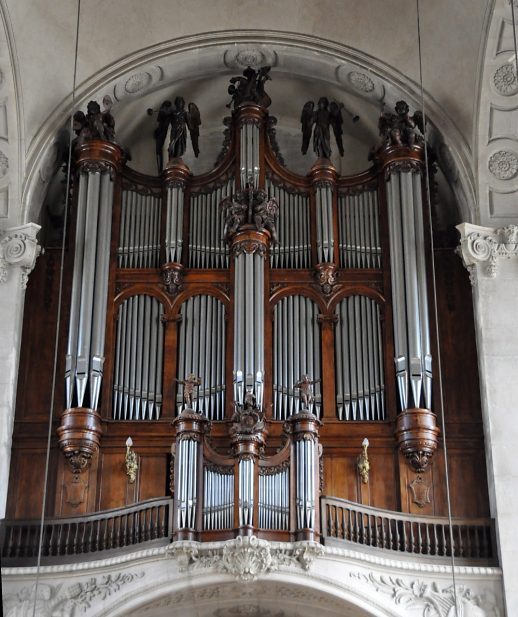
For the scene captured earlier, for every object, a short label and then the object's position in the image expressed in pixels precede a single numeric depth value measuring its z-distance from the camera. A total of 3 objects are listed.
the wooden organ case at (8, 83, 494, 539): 20.88
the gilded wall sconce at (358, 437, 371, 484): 21.03
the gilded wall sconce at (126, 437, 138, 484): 21.00
